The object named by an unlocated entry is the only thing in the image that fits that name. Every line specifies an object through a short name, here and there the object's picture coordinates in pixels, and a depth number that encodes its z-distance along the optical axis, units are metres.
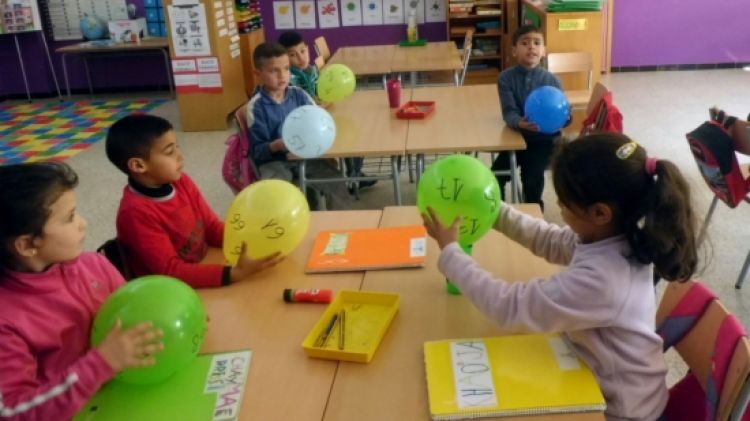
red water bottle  3.53
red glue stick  1.54
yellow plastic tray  1.31
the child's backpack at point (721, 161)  2.56
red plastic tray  3.29
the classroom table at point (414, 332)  1.16
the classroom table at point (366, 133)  2.83
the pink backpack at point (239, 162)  3.05
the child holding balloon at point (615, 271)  1.20
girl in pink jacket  1.15
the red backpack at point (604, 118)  2.79
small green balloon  3.48
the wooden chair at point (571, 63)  4.56
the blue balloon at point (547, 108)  2.87
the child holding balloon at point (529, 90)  3.26
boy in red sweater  1.68
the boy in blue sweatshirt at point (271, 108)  3.01
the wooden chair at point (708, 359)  1.16
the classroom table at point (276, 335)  1.20
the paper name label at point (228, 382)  1.19
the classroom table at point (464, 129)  2.80
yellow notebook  1.12
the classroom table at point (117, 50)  7.10
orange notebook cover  1.69
